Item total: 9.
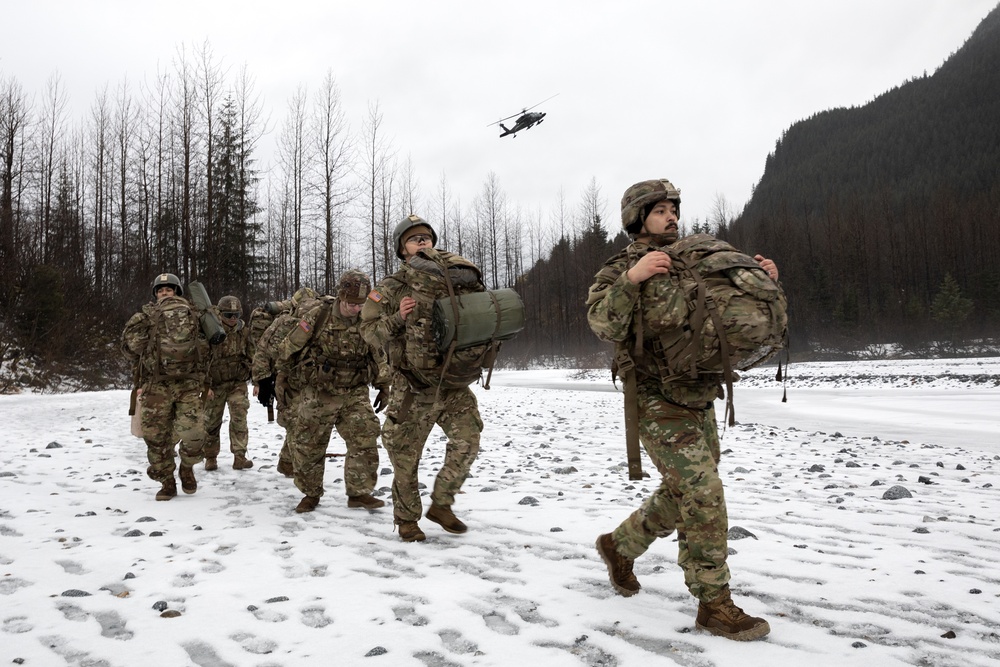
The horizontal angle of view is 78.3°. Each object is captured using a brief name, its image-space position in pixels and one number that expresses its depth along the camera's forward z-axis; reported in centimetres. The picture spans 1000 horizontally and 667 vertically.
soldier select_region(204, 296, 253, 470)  810
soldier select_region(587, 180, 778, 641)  293
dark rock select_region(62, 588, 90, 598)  354
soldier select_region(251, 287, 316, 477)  614
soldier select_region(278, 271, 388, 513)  582
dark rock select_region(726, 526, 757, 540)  441
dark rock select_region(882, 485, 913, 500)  557
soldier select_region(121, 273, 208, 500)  640
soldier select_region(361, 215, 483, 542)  467
